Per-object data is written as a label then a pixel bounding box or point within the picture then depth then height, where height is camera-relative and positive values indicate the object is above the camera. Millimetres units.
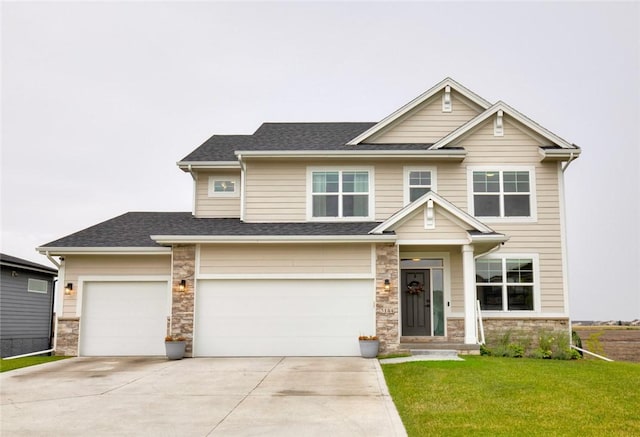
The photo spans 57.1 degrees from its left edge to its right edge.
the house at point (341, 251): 15523 +1191
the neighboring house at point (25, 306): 21922 -556
